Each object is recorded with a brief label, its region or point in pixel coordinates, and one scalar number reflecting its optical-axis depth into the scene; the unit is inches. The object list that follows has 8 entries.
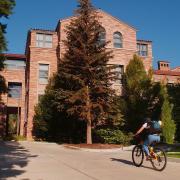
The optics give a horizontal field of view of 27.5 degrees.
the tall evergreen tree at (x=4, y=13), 591.5
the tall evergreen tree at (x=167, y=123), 1163.3
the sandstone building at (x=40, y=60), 1459.2
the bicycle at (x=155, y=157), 469.4
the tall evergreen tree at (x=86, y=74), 1006.4
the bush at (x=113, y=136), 1079.6
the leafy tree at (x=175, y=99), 1125.6
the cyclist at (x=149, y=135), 492.7
